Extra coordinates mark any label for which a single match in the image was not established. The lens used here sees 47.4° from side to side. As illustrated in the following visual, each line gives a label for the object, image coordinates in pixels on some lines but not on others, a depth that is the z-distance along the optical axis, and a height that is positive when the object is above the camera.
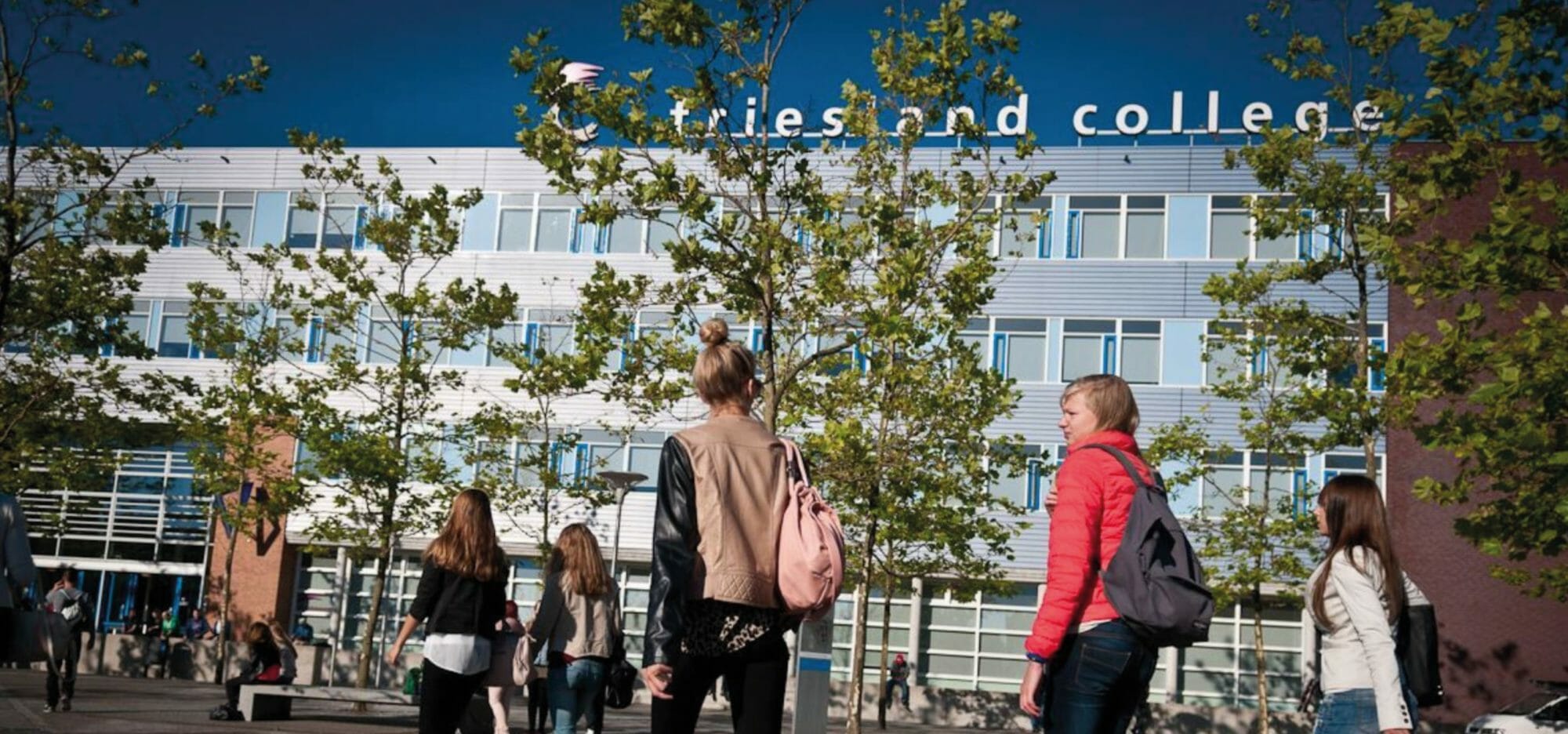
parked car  26.28 -0.94
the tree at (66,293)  21.42 +3.93
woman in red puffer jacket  5.43 -0.01
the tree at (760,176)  16.44 +4.08
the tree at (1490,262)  15.21 +3.39
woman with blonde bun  5.50 +0.08
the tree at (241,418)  34.28 +2.99
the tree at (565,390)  18.31 +2.75
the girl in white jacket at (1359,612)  6.75 +0.12
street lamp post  31.41 +2.03
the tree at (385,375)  31.58 +3.67
